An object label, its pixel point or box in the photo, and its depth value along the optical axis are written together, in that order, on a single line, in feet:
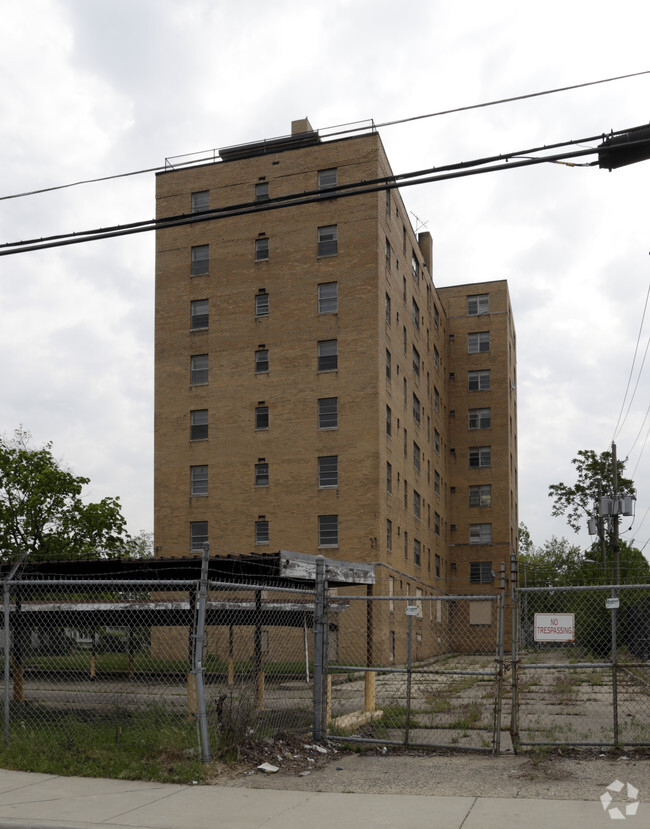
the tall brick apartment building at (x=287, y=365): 143.13
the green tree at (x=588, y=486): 225.97
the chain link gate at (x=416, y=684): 45.21
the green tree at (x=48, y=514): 147.74
